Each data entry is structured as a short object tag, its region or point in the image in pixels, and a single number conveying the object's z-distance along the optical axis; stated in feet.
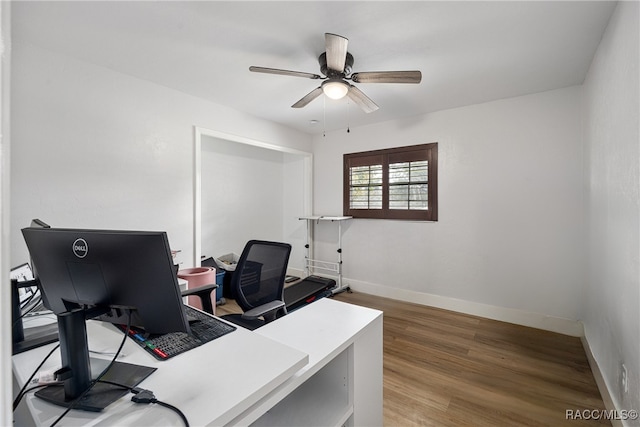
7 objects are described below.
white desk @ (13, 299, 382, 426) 2.42
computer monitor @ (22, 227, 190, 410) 2.56
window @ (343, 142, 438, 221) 11.66
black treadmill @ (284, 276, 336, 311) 11.20
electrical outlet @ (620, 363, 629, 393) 4.83
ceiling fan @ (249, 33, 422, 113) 5.87
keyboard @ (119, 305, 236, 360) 3.35
